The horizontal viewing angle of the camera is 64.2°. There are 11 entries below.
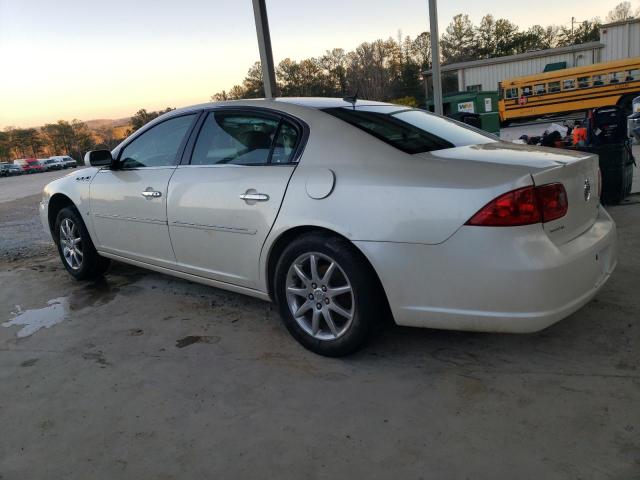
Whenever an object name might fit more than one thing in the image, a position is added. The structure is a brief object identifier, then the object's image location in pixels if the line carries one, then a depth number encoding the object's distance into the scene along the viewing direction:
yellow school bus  22.66
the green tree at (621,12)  71.12
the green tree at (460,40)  64.06
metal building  31.33
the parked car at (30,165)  49.73
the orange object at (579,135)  7.53
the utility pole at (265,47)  6.68
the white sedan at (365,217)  2.28
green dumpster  19.48
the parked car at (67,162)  53.26
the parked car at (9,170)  46.81
